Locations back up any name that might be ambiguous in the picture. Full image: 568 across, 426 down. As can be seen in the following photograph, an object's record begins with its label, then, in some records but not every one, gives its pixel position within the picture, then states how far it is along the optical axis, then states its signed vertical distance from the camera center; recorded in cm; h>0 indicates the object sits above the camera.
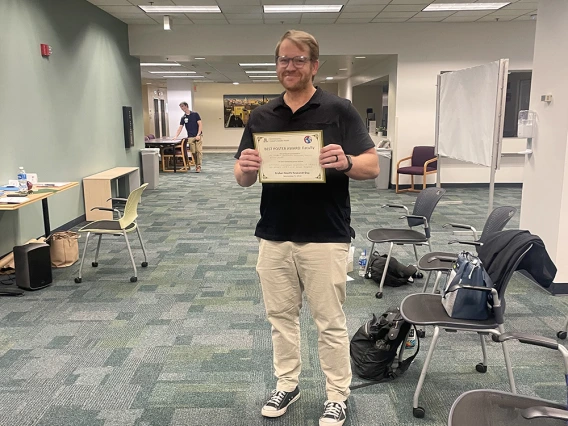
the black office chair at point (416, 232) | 351 -80
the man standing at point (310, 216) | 175 -34
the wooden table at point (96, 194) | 616 -86
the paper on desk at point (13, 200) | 361 -55
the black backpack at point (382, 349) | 237 -110
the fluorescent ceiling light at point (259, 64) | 1077 +140
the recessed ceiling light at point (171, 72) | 1363 +151
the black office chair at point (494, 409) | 141 -84
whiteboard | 432 +12
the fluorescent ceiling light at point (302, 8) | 680 +166
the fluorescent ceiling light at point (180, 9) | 677 +164
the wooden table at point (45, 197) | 374 -55
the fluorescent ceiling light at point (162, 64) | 1095 +144
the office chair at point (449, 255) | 282 -76
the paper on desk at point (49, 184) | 443 -53
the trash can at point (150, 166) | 873 -72
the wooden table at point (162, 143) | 1098 -38
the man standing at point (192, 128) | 1125 -5
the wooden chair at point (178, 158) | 1166 -79
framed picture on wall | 1889 +77
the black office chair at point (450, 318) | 203 -82
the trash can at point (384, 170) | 858 -78
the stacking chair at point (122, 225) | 388 -80
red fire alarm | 511 +81
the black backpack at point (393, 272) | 371 -112
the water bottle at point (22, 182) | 412 -47
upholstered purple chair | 801 -65
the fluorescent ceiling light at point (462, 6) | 683 +168
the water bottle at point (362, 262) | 406 -116
